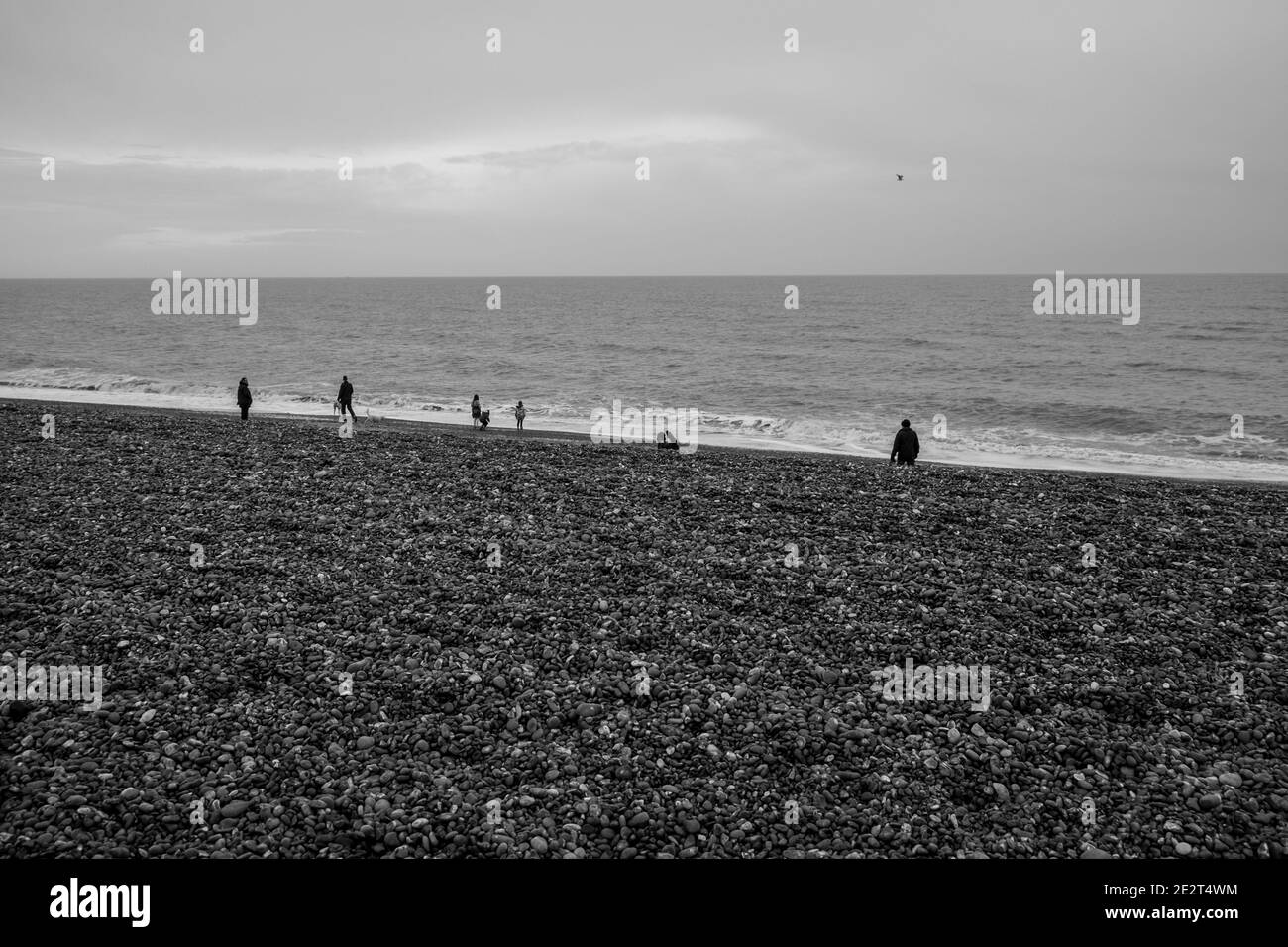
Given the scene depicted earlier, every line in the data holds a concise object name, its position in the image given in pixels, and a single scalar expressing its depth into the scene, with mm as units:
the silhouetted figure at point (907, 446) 25234
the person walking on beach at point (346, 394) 33750
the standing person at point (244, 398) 33719
